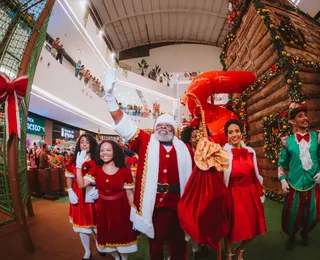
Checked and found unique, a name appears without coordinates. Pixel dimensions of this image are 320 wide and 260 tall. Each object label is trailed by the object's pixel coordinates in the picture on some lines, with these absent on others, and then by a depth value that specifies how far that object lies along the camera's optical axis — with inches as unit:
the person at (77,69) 504.9
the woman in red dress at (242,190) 77.8
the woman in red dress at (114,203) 86.9
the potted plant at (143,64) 897.3
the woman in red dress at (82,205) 102.8
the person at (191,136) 107.3
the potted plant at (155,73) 889.6
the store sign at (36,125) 455.2
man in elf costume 100.5
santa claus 73.6
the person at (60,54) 431.5
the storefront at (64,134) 548.7
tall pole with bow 83.6
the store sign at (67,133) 604.4
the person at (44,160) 268.5
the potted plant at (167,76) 911.7
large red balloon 158.6
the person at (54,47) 420.8
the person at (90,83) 581.6
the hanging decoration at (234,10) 246.1
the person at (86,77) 555.5
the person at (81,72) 524.2
